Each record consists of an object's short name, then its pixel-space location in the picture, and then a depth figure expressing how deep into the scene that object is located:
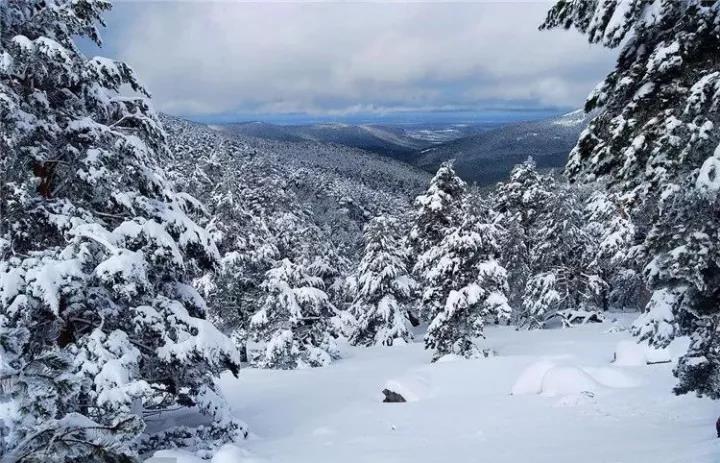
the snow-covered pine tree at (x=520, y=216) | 37.75
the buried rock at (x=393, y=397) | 16.09
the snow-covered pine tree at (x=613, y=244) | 30.65
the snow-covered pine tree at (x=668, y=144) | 5.73
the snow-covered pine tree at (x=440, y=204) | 24.45
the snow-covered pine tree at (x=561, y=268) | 33.38
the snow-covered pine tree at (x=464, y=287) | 21.50
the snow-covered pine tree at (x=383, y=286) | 31.55
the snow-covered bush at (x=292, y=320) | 25.31
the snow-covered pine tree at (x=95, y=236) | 8.17
